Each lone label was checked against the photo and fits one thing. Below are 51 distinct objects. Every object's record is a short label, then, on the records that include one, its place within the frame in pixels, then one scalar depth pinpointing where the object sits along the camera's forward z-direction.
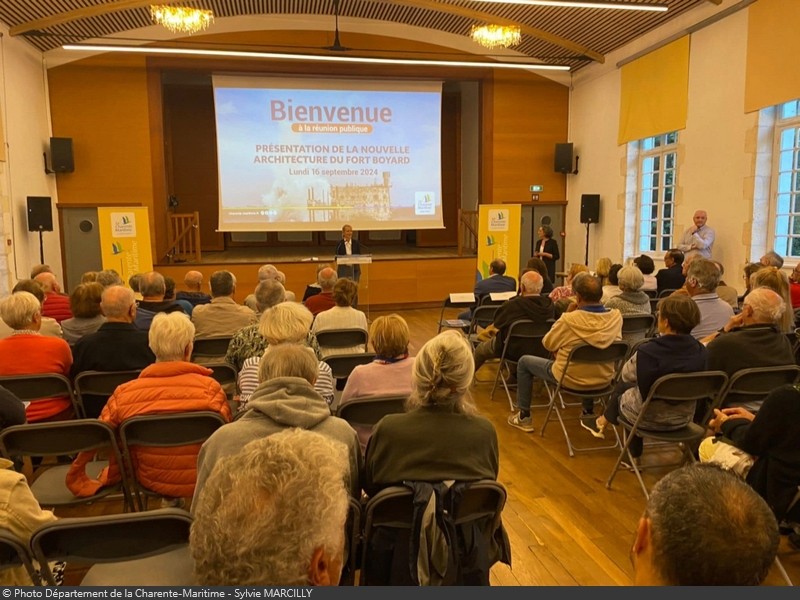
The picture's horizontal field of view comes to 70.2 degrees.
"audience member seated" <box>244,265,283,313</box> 5.55
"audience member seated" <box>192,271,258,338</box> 4.14
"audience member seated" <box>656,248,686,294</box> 6.23
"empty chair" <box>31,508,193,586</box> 1.51
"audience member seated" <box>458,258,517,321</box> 6.29
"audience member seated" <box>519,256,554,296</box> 6.18
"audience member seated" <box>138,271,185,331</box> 4.23
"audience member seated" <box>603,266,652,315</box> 4.73
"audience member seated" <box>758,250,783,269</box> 5.64
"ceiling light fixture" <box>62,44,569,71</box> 8.37
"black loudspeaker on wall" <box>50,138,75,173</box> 9.34
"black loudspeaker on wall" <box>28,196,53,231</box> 8.44
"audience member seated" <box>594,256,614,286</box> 6.17
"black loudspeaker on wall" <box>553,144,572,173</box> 11.06
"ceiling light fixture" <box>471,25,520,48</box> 7.68
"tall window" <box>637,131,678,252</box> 9.01
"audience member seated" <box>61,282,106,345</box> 3.80
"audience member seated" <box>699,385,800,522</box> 2.21
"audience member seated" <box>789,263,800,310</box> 4.71
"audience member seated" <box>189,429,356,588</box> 0.87
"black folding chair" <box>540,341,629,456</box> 3.78
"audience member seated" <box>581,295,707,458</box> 3.11
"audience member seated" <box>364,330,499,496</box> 1.92
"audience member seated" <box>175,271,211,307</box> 5.50
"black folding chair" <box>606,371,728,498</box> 2.97
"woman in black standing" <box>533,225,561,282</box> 10.00
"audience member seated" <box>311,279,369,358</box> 4.28
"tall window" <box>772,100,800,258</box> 6.87
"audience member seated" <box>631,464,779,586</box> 0.93
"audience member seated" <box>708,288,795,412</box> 3.07
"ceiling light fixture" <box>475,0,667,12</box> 6.77
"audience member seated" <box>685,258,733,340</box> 4.05
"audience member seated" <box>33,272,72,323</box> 4.70
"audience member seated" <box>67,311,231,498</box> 2.40
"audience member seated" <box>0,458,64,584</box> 1.59
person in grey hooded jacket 1.85
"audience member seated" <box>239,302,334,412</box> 2.91
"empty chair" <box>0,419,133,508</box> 2.23
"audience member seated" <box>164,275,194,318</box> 4.91
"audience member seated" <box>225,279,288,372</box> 3.39
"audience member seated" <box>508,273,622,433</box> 3.85
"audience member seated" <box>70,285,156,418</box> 3.15
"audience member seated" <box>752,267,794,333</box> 3.68
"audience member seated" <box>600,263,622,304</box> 5.15
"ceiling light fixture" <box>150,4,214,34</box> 6.90
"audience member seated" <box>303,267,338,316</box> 5.00
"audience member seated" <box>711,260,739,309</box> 5.16
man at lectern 9.10
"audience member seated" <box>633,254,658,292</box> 6.09
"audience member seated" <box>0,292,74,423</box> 3.03
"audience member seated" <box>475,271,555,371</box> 4.61
